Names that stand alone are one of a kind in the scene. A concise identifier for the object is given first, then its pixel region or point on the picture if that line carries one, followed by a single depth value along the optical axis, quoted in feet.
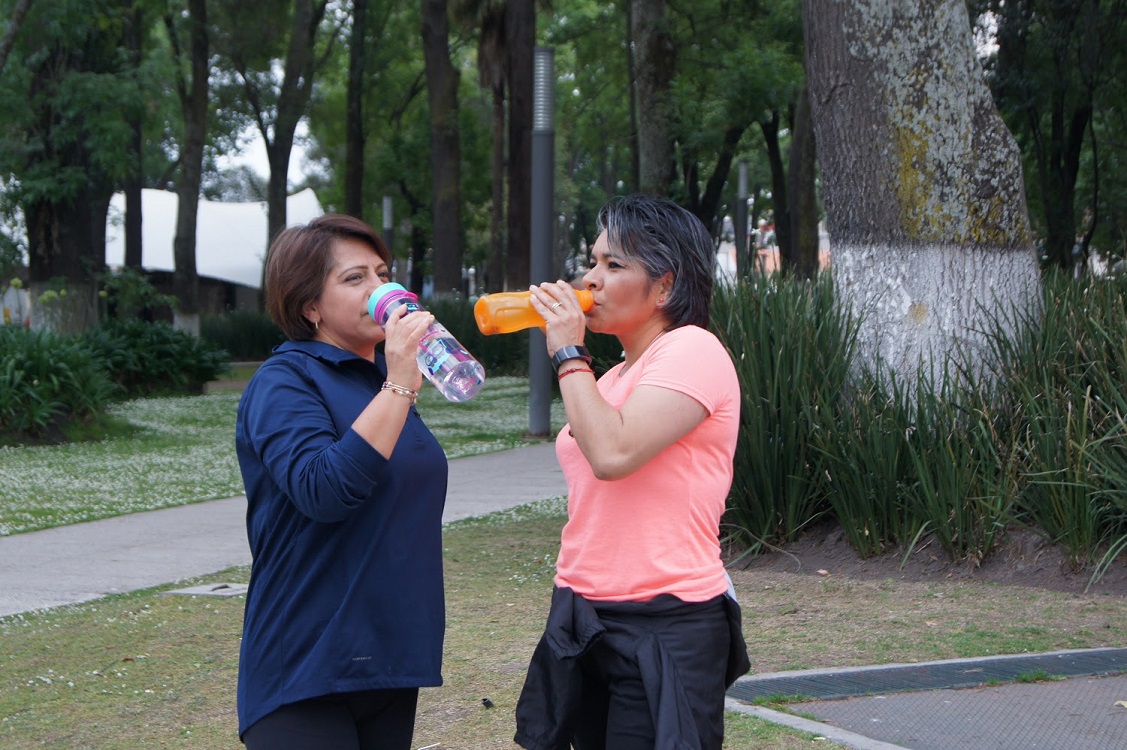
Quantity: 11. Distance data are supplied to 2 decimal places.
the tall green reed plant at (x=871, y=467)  24.22
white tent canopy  178.29
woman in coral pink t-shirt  8.91
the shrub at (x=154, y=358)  71.20
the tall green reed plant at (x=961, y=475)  23.40
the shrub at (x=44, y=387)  49.32
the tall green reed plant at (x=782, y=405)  25.14
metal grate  16.07
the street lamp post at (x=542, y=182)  47.78
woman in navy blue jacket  8.54
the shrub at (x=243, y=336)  111.96
